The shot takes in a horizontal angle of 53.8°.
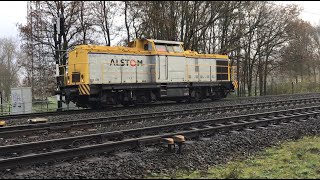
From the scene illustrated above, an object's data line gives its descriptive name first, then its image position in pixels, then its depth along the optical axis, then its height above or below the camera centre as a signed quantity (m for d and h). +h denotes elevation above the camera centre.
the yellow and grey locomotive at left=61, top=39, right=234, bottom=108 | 15.92 +0.78
